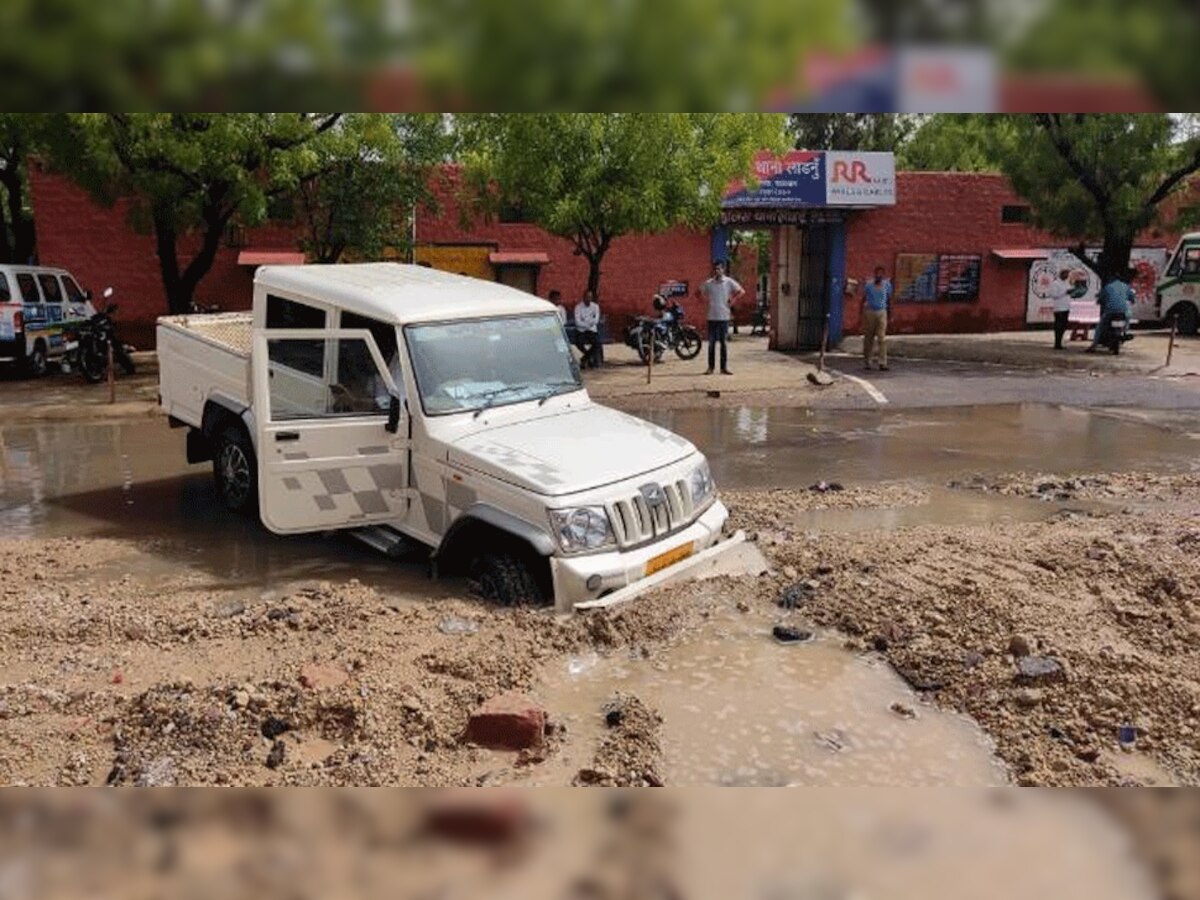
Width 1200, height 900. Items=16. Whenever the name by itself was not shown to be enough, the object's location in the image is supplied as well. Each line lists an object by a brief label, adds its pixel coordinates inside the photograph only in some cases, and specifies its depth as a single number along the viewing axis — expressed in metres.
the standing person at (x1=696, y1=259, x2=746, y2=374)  17.86
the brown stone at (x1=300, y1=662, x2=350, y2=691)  5.05
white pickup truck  6.01
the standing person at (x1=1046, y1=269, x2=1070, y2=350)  22.25
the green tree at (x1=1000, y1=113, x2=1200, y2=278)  20.83
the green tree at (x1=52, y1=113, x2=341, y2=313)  13.93
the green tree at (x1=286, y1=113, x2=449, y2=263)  18.12
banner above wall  23.02
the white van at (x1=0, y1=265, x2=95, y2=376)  16.81
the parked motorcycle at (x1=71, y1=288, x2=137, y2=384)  16.88
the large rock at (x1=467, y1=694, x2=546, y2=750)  4.71
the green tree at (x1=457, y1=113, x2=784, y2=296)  16.75
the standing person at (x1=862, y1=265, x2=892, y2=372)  18.02
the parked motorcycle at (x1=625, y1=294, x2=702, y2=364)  20.00
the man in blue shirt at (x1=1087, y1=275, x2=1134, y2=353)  20.83
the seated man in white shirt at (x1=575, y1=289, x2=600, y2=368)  18.97
